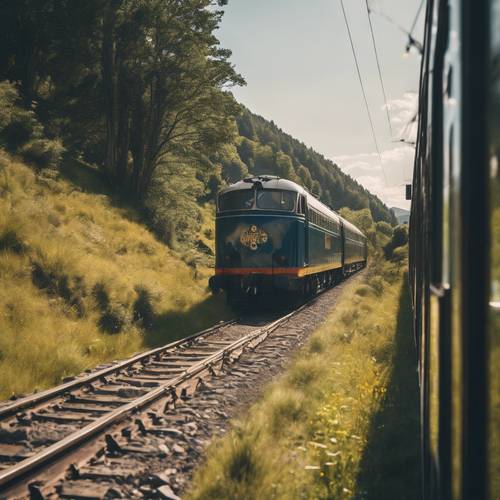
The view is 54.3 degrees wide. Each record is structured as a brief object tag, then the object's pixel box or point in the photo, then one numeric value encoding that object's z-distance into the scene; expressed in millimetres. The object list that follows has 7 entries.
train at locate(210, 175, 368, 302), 14180
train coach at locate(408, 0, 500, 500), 1389
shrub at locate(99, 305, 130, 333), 10781
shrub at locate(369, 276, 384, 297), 19683
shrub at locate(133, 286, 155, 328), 11938
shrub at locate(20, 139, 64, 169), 18359
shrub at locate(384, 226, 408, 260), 50688
